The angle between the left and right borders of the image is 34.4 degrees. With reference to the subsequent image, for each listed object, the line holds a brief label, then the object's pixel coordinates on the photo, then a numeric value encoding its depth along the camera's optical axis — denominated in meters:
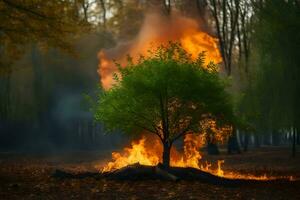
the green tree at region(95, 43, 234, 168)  17.19
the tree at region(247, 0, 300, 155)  19.64
